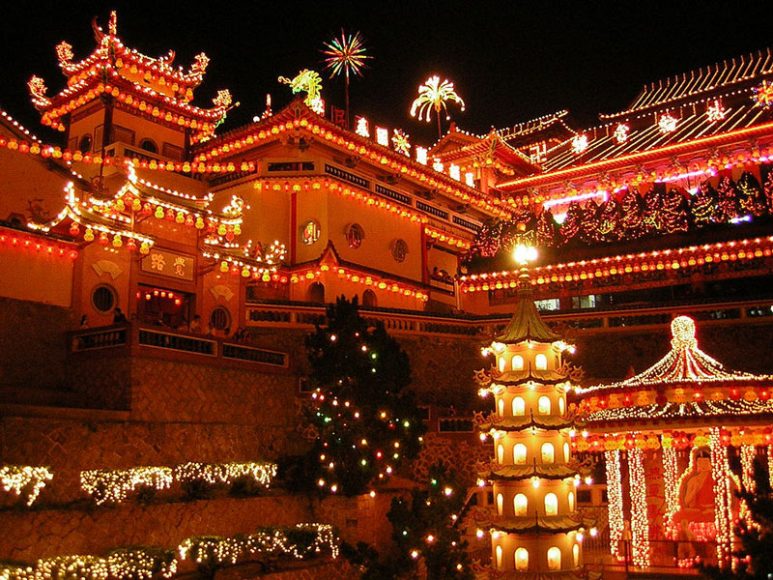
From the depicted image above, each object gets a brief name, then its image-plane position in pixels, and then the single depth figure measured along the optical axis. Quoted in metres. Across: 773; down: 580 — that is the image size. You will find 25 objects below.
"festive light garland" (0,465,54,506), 12.77
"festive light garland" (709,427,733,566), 14.91
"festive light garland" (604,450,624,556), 16.72
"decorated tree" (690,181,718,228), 28.16
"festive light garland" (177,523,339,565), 14.34
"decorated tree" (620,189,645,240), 29.30
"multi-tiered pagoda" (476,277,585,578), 13.02
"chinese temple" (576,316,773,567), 14.91
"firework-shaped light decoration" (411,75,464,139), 38.66
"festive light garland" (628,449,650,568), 15.98
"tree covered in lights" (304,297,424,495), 17.12
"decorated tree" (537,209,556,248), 30.97
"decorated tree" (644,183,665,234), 28.98
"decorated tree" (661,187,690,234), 28.55
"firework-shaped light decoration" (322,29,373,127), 32.46
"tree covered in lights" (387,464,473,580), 13.07
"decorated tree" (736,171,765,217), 27.61
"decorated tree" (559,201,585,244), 30.52
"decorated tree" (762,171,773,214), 27.58
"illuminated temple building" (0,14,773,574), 14.32
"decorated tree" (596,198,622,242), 29.70
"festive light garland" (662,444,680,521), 17.23
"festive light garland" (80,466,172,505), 14.28
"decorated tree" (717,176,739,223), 27.88
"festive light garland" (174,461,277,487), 16.05
